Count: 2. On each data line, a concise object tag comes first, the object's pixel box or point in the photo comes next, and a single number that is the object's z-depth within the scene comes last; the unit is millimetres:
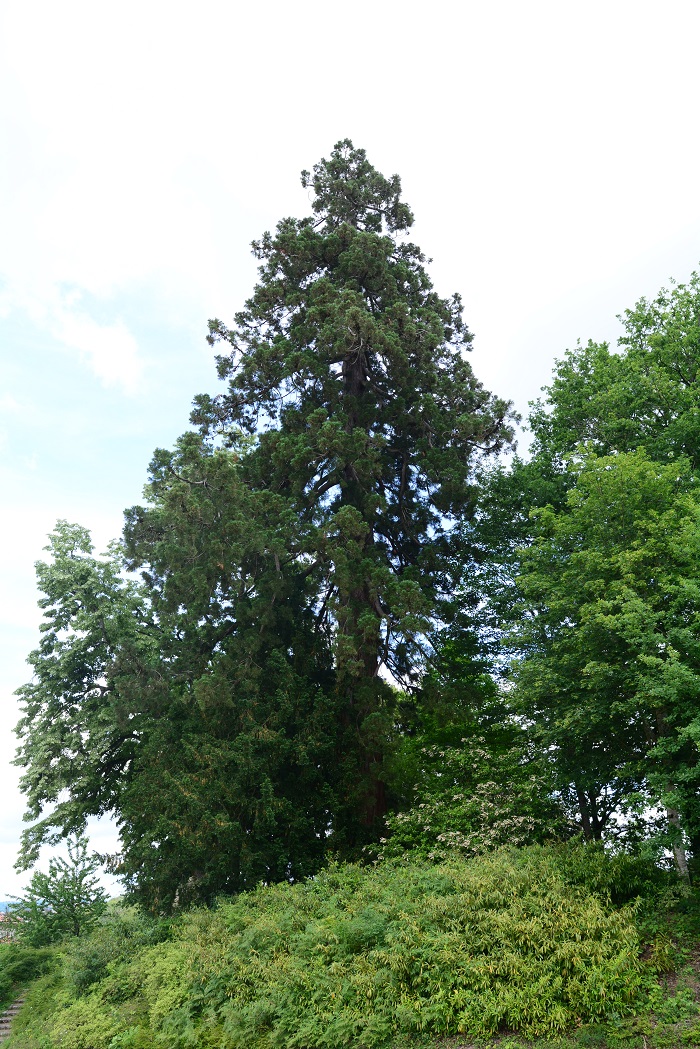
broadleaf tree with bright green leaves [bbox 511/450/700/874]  9734
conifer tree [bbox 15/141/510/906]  15023
